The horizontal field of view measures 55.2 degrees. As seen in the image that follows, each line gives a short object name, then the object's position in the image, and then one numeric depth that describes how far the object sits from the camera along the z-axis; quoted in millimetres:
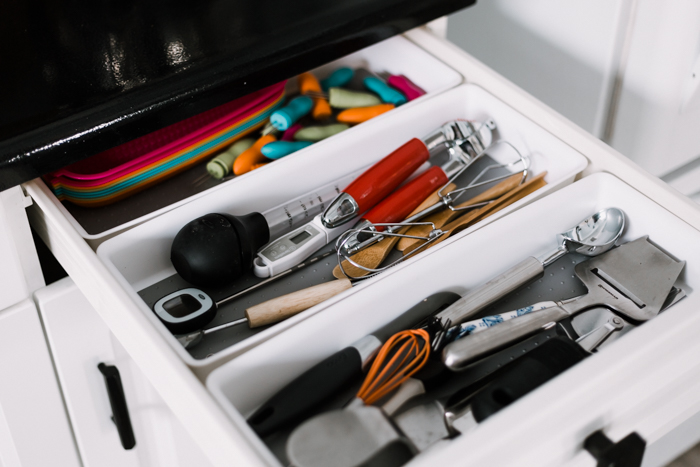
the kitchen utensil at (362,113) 838
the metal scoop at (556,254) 610
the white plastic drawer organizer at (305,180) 619
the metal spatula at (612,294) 555
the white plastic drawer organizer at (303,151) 670
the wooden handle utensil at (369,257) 685
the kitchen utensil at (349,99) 865
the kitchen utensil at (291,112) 819
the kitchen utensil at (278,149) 774
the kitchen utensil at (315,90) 863
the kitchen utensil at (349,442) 458
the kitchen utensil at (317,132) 826
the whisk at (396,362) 546
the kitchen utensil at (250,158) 771
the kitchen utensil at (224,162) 776
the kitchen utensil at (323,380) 522
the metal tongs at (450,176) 705
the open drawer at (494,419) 453
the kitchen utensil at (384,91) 870
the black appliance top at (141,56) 629
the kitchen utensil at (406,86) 876
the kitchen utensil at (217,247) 636
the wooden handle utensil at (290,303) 624
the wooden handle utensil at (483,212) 705
